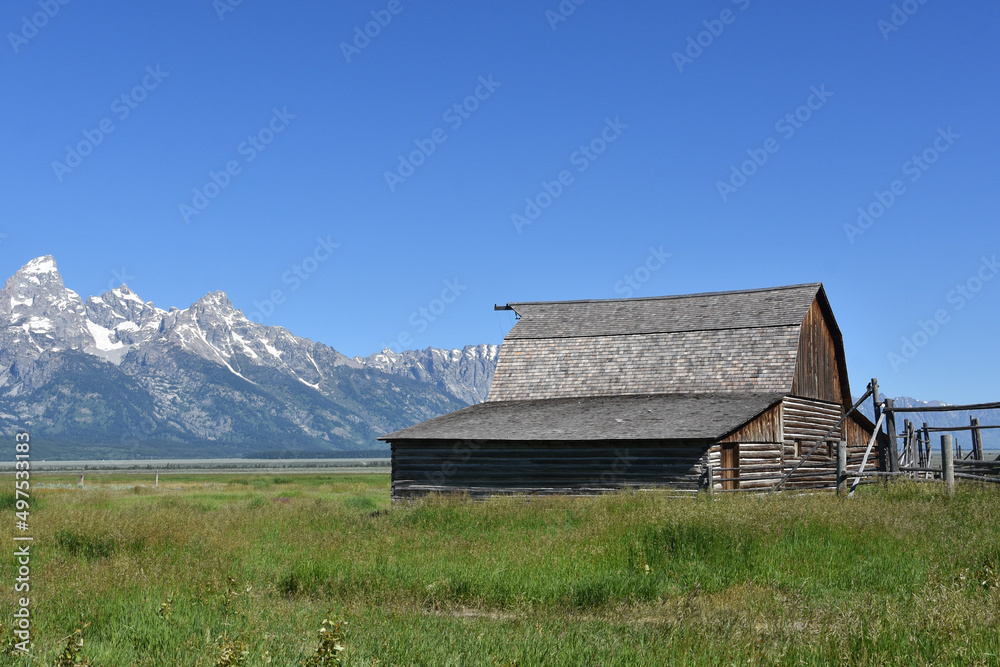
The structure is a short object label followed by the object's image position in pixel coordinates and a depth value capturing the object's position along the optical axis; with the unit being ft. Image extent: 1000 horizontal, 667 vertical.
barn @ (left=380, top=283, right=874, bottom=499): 85.66
